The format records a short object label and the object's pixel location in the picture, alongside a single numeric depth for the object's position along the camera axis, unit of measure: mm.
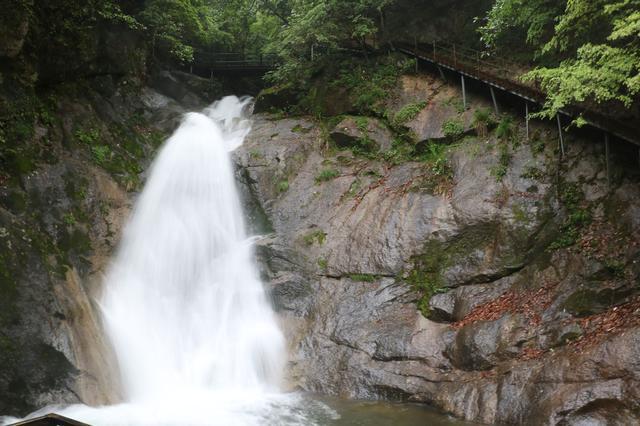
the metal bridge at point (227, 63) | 24484
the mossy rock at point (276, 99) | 18328
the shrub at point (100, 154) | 13702
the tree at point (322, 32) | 16594
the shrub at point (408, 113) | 15367
